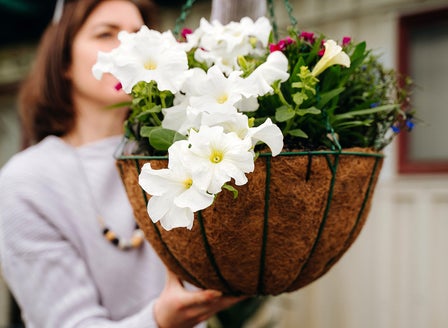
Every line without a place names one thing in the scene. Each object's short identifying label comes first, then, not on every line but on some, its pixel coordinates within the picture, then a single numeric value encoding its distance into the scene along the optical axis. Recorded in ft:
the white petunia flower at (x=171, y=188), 2.05
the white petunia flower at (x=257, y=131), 2.16
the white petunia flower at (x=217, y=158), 2.02
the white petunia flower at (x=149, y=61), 2.49
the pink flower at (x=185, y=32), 3.12
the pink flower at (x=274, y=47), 2.58
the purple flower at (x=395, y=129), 2.88
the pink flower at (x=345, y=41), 2.79
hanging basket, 2.42
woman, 4.03
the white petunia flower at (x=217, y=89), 2.32
